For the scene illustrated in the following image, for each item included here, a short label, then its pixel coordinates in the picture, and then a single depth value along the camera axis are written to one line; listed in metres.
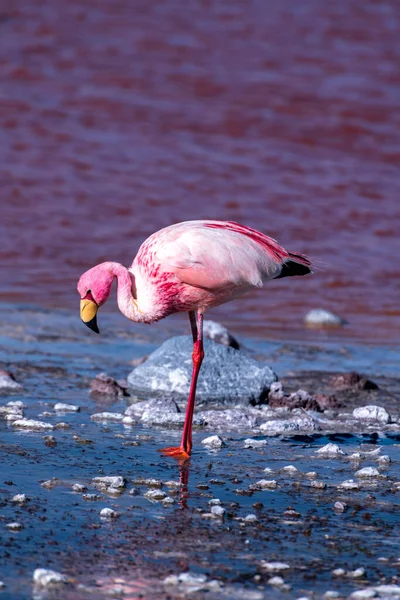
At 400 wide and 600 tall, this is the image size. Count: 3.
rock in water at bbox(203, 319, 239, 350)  16.58
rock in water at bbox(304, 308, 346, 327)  20.30
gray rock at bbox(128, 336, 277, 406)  13.66
